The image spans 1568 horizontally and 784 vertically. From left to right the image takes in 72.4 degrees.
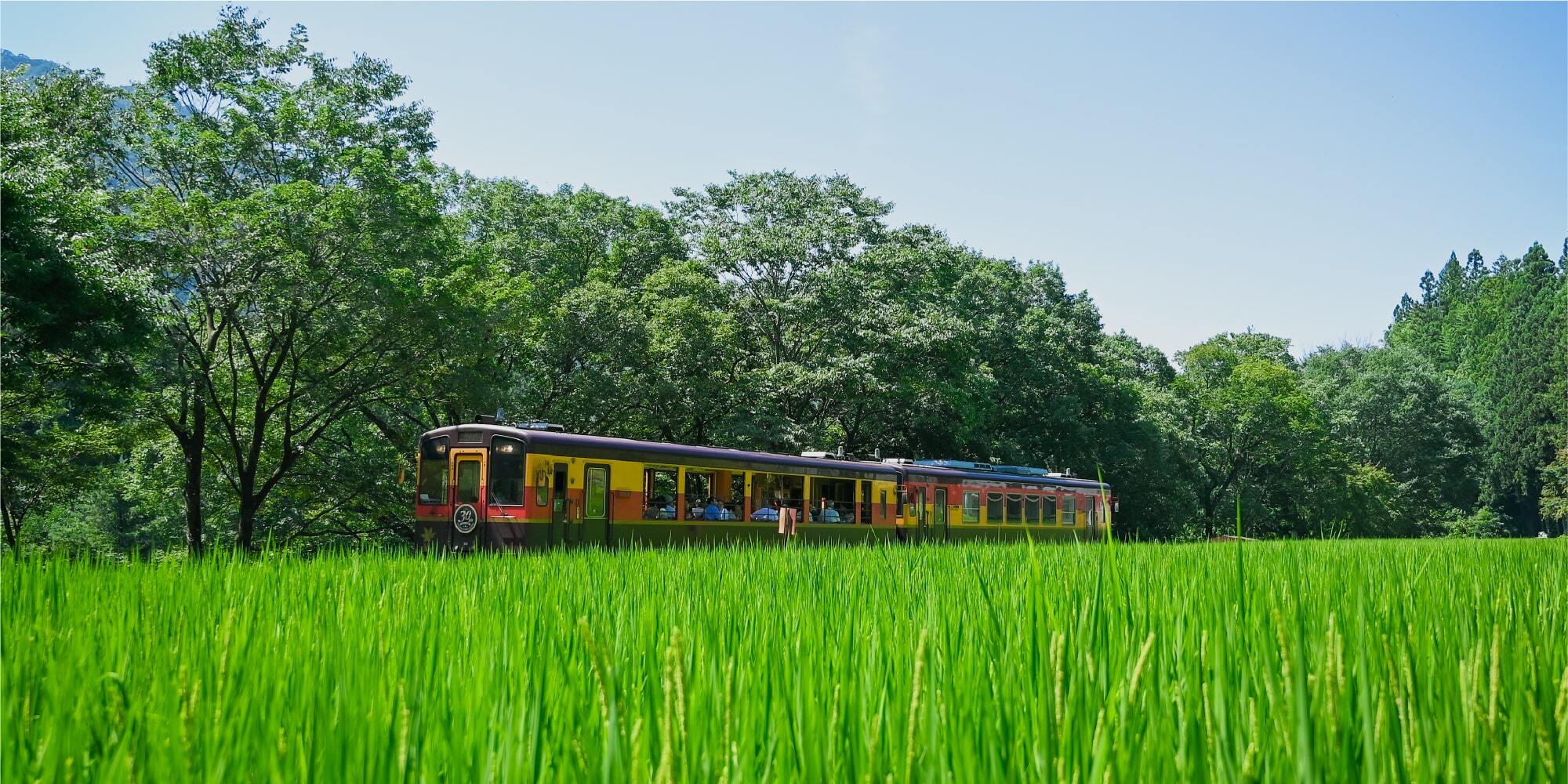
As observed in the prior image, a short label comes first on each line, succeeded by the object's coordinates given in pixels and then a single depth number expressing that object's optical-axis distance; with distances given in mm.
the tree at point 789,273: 27938
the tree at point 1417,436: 60875
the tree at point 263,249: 20672
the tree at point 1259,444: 47562
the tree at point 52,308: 15109
